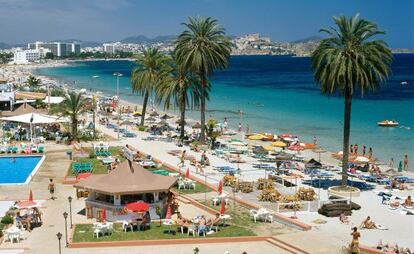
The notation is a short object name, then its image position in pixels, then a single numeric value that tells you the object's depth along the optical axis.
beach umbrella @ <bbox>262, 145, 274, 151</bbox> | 41.78
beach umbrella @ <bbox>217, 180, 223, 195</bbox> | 27.76
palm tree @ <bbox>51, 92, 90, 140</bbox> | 47.34
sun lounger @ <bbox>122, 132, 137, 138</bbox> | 52.19
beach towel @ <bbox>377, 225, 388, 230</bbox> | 23.97
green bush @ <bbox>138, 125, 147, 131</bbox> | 56.62
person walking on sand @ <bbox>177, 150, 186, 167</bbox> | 36.87
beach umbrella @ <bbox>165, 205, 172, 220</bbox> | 25.17
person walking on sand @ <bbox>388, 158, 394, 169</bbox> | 42.00
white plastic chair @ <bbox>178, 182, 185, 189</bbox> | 30.67
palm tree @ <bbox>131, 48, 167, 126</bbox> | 55.25
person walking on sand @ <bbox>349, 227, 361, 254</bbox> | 20.20
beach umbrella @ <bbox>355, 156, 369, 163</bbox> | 36.31
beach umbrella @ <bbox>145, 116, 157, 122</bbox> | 64.05
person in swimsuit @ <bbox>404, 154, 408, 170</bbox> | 40.86
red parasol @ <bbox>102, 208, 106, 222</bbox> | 24.62
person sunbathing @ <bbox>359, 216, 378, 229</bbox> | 23.91
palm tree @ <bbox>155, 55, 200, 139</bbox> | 48.56
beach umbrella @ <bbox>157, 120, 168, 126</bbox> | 59.80
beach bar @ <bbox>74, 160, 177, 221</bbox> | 25.08
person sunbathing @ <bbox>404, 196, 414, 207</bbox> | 27.39
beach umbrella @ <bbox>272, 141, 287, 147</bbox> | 42.80
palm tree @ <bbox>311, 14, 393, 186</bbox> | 29.05
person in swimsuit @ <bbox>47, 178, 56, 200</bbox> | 28.95
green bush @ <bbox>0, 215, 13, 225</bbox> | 24.14
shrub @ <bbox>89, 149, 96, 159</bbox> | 40.50
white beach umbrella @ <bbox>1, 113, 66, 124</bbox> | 47.25
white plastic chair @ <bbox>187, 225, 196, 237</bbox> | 22.81
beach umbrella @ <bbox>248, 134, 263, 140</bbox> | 50.04
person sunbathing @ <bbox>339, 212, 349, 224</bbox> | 24.83
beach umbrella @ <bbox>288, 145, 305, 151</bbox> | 42.28
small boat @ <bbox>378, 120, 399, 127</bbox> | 65.91
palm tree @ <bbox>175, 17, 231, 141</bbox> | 44.88
